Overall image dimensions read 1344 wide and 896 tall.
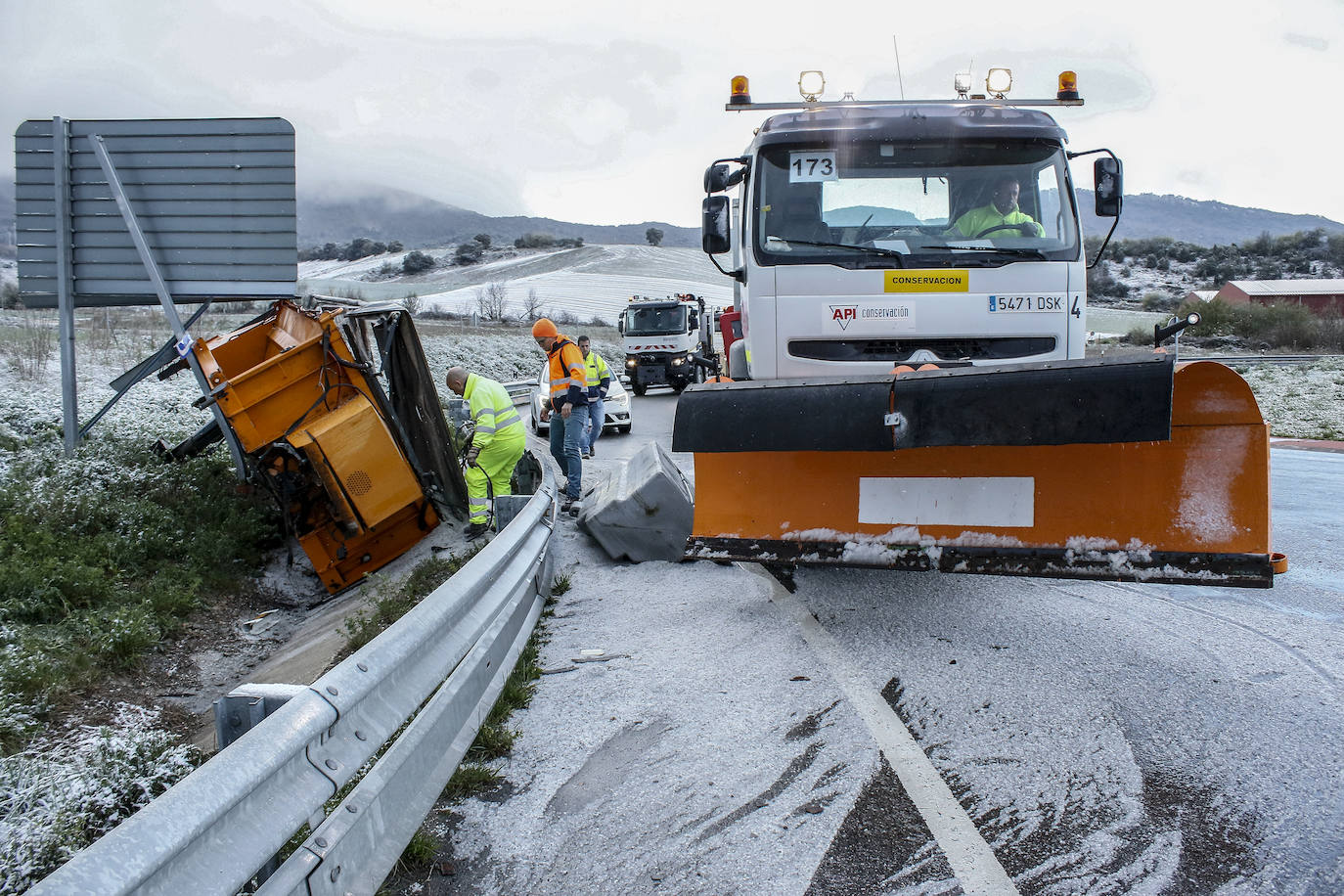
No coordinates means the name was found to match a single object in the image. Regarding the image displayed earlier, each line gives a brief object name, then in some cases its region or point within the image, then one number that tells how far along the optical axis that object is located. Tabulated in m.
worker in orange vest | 9.22
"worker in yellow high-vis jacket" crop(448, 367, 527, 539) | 8.12
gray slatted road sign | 9.48
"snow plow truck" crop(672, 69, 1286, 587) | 4.26
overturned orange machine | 7.55
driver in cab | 5.70
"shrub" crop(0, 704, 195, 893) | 2.77
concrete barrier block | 6.71
